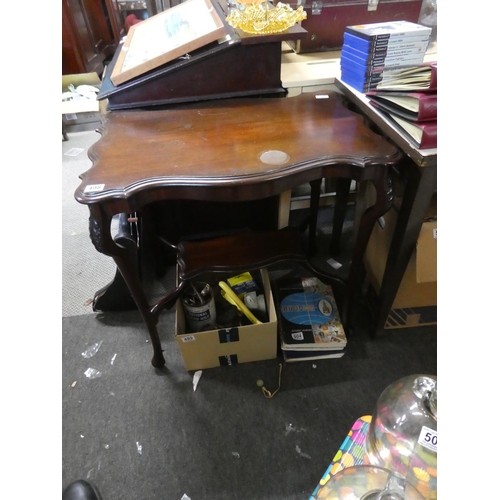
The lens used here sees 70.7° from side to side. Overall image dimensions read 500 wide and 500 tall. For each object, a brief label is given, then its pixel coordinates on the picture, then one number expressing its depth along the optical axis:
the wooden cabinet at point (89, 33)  2.75
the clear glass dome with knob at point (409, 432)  0.59
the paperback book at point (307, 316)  1.20
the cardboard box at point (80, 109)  2.61
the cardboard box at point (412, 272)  1.00
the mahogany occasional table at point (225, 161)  0.81
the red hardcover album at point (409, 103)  0.79
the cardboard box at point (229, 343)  1.10
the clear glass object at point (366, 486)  0.53
